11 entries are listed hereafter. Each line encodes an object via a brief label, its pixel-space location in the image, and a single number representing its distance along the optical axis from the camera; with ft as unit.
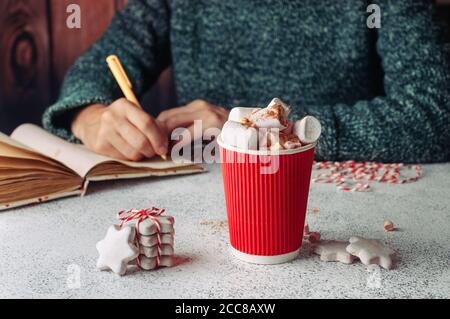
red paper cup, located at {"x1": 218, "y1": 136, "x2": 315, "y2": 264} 2.72
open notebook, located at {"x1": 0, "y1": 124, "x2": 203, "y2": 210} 3.69
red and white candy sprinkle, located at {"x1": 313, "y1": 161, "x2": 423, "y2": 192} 3.97
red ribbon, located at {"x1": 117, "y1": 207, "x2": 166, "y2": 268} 2.77
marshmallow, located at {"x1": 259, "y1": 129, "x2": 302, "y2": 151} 2.68
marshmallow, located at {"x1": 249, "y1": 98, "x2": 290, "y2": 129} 2.70
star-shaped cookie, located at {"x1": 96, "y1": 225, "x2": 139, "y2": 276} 2.74
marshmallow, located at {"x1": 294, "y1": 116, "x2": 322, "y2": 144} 2.74
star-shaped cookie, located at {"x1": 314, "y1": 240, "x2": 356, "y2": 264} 2.89
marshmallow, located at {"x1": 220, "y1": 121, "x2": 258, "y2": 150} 2.65
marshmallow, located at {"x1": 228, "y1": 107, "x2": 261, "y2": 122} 2.80
